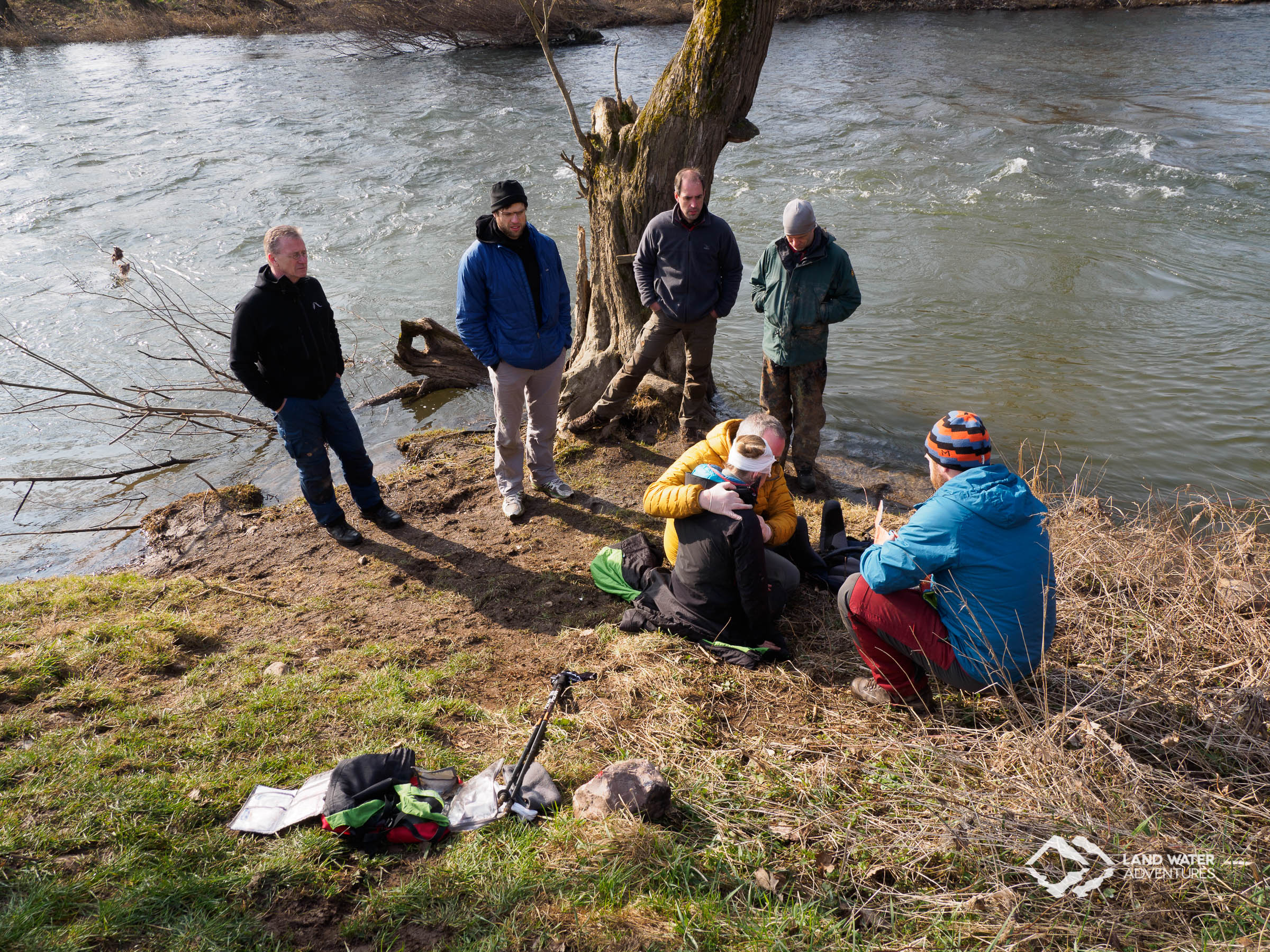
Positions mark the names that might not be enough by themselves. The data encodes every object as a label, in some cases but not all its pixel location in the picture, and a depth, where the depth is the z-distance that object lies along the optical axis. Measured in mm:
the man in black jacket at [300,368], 4895
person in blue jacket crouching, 3170
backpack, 2979
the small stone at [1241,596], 3828
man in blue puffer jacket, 5148
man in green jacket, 5457
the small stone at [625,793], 3008
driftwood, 8711
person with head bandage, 3941
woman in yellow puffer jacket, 4055
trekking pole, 3088
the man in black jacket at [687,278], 5789
